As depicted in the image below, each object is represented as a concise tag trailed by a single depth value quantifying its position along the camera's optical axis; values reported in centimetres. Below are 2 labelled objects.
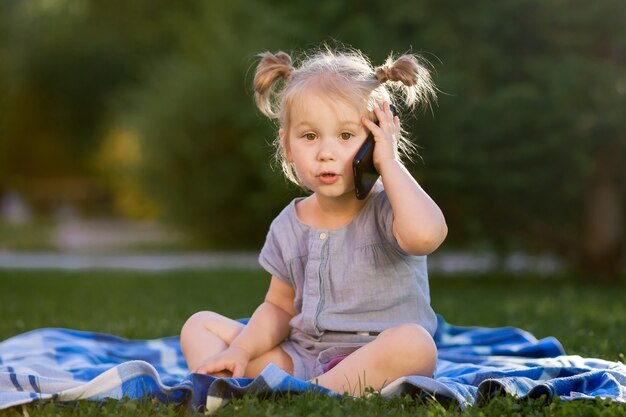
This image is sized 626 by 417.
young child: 314
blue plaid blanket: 297
